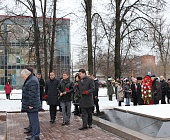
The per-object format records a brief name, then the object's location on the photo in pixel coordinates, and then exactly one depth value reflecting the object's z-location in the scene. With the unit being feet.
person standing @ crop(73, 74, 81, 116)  35.27
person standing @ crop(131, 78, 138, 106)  45.38
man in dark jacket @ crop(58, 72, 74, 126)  30.35
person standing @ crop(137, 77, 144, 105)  42.16
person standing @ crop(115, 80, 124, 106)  46.93
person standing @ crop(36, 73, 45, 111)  38.48
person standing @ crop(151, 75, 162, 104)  39.65
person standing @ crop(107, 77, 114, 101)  64.25
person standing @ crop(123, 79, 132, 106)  47.47
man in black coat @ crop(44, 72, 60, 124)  30.96
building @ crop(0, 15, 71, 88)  190.96
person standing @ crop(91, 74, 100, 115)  37.81
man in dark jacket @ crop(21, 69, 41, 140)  21.83
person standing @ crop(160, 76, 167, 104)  49.00
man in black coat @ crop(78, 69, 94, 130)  27.43
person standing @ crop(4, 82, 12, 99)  79.22
